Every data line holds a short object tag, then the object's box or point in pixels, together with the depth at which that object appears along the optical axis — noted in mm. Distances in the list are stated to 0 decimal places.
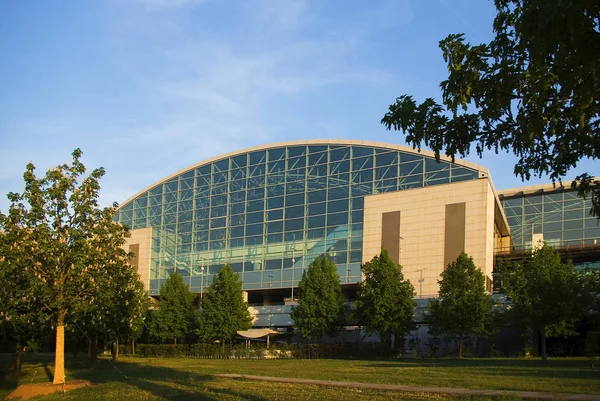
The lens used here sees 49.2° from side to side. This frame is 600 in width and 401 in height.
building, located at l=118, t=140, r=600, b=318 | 68125
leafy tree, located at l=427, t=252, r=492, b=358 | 50969
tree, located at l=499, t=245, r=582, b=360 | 47000
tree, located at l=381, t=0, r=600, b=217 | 6367
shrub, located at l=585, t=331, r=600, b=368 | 33281
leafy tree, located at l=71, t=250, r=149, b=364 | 28922
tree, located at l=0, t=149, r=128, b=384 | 27375
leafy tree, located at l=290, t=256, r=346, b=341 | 59688
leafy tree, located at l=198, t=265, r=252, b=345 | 65688
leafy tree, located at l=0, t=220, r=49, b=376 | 27266
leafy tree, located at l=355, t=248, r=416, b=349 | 54031
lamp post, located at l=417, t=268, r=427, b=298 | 68000
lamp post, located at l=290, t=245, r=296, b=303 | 78125
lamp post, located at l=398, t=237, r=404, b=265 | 69500
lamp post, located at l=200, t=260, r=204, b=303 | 85425
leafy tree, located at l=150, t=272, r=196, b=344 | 69688
